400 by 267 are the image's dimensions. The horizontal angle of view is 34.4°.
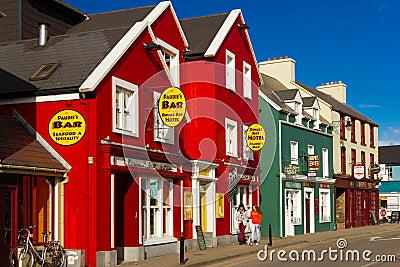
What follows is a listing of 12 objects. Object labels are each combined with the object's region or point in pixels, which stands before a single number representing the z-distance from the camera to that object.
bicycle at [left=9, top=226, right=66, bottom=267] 16.52
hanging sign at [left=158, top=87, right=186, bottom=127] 20.77
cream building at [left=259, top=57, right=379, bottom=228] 43.47
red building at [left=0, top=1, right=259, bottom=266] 18.30
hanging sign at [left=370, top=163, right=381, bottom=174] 49.06
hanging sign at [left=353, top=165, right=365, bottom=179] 45.41
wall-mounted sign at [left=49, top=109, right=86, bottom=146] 18.33
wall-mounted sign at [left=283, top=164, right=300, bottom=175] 34.16
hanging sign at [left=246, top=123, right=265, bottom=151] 28.73
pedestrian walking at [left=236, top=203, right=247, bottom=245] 27.36
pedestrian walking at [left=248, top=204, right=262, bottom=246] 27.08
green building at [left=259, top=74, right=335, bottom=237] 33.78
